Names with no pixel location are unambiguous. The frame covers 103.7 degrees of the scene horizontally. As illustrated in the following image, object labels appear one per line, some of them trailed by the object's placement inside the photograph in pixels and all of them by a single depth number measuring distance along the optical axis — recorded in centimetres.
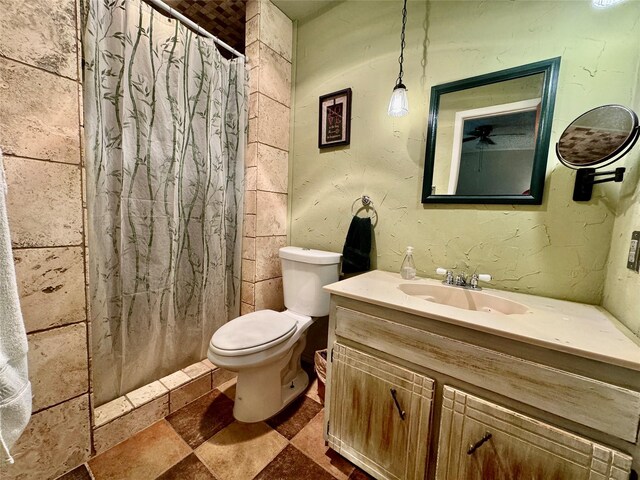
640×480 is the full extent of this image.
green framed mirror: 101
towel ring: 143
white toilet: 113
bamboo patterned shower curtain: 107
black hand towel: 139
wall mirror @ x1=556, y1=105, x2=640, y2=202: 80
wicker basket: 140
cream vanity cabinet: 60
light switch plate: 73
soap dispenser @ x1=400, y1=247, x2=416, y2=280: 123
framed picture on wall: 149
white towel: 58
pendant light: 113
